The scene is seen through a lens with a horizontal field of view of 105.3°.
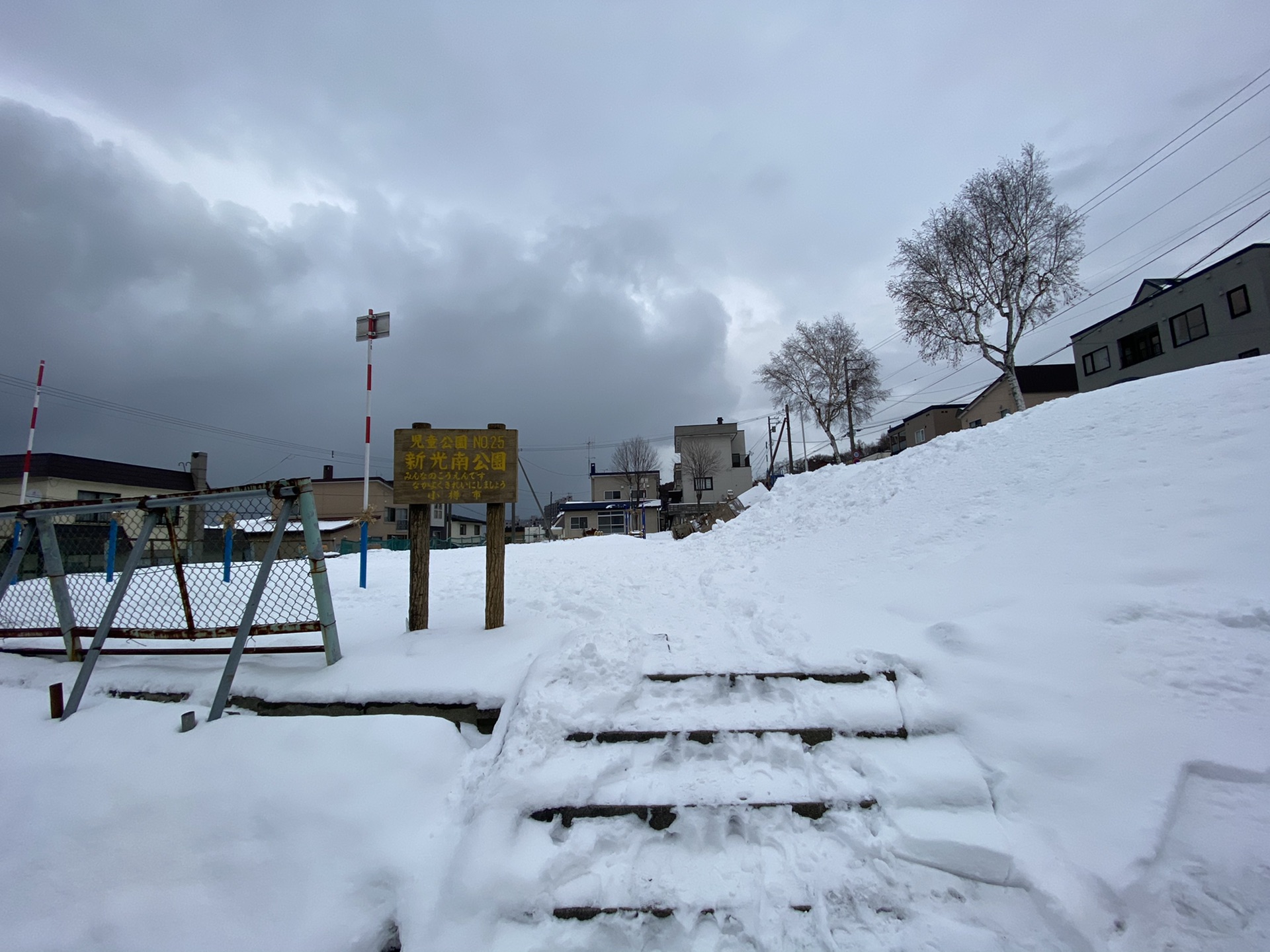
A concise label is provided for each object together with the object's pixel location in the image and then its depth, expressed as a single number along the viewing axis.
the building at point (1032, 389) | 34.28
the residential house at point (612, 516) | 40.38
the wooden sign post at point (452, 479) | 4.28
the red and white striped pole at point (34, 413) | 12.68
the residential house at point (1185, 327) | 18.64
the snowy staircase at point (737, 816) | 2.06
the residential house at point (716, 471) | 45.56
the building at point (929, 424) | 42.91
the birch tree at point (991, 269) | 18.70
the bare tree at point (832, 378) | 30.91
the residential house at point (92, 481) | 14.68
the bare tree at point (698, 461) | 44.62
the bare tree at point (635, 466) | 46.47
